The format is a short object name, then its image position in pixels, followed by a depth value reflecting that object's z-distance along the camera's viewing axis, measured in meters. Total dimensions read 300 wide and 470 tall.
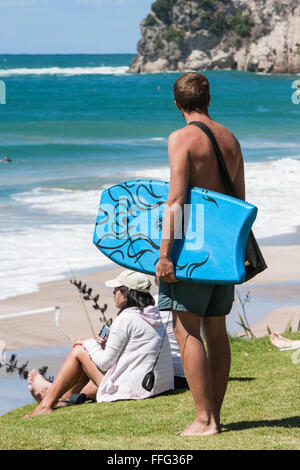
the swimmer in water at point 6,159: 54.07
